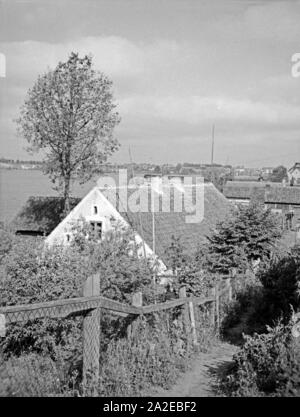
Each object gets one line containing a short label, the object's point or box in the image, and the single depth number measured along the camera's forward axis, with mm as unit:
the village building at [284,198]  43919
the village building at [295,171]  75688
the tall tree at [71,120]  25547
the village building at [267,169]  125556
